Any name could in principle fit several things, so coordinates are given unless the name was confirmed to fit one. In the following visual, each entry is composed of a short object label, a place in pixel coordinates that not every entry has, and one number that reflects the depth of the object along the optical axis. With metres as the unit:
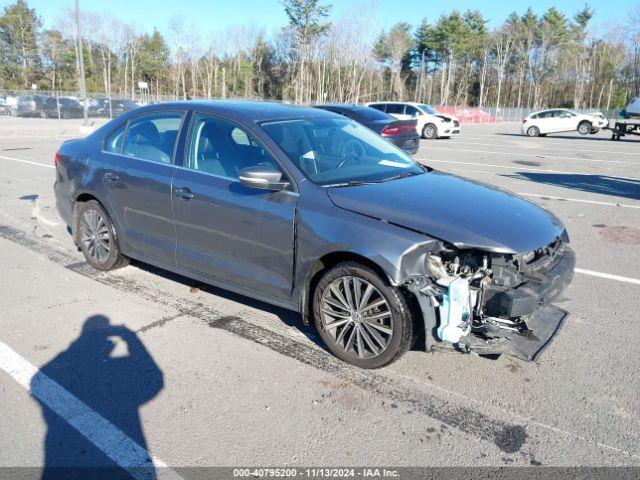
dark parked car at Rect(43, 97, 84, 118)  33.50
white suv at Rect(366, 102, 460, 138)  23.96
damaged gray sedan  3.22
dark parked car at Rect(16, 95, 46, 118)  33.38
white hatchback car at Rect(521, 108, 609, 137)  27.72
